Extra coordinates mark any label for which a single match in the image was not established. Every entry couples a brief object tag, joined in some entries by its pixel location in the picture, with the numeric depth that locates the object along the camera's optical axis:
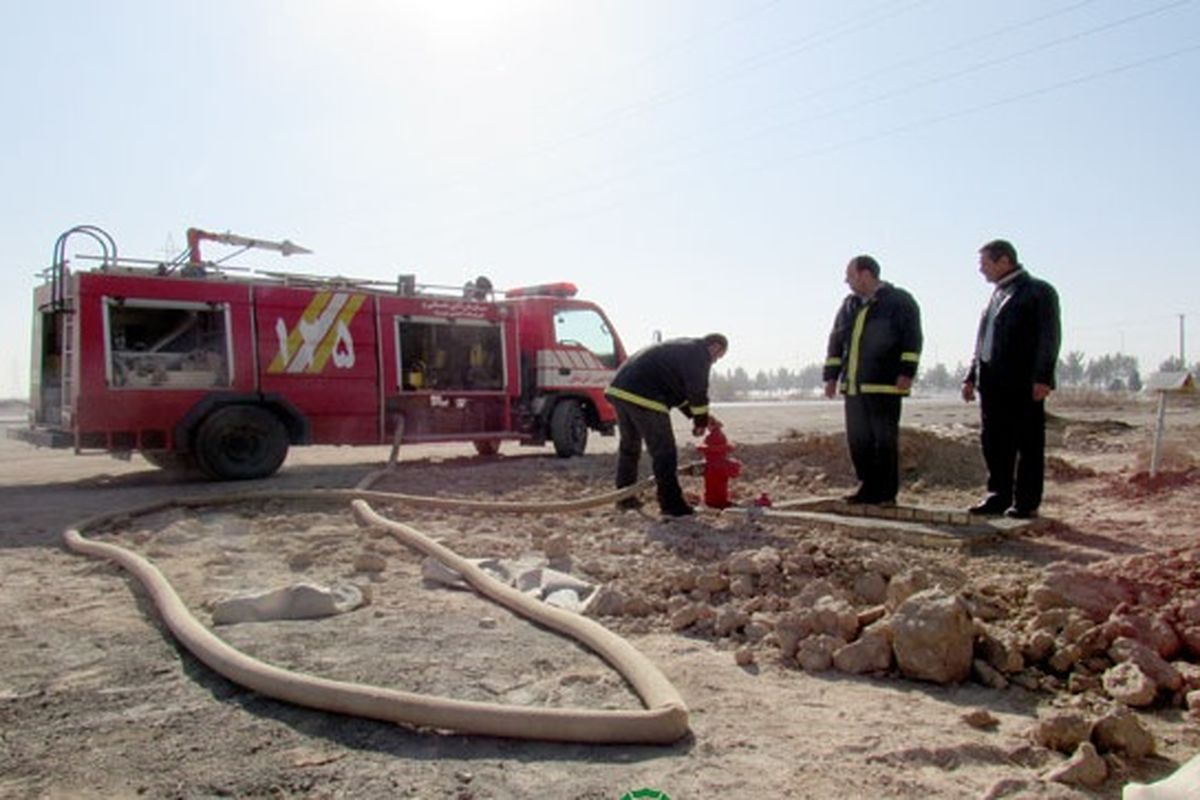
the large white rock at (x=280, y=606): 3.94
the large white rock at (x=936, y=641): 3.25
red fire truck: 9.25
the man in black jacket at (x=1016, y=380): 6.11
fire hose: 2.62
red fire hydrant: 6.98
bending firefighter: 6.81
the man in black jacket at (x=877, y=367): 6.39
